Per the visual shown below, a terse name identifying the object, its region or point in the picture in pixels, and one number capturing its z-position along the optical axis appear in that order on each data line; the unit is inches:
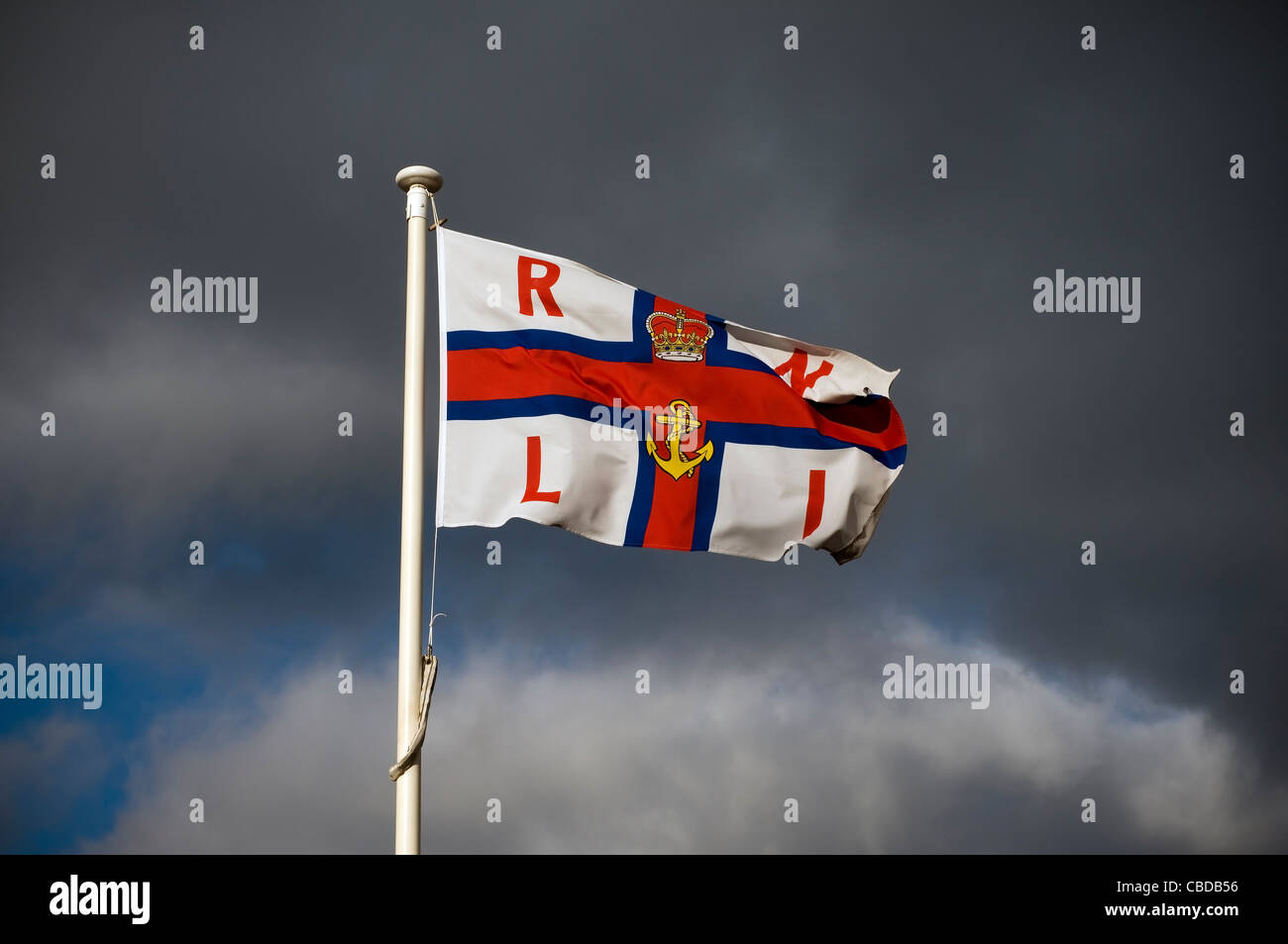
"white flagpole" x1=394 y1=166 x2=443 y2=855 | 486.3
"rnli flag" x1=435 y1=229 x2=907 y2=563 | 556.7
